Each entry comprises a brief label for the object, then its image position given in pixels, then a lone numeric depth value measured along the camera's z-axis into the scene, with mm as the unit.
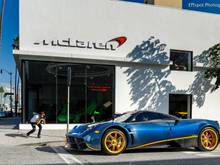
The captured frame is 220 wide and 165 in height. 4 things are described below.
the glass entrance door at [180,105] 21094
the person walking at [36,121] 14838
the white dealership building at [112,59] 18062
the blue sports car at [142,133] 10305
